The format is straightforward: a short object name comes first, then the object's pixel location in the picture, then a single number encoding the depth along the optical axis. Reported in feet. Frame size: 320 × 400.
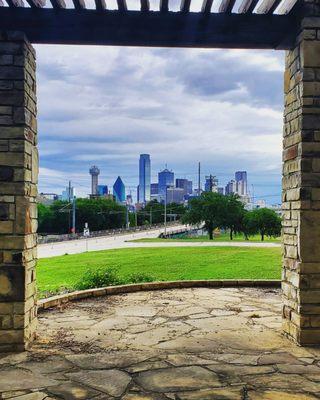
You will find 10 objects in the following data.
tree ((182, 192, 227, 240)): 171.83
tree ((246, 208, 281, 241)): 181.06
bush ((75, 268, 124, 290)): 28.32
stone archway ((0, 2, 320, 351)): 15.99
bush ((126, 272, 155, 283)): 30.91
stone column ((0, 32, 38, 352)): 15.96
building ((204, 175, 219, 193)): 242.21
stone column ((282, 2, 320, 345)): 16.05
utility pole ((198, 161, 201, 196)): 247.91
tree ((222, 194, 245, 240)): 174.50
